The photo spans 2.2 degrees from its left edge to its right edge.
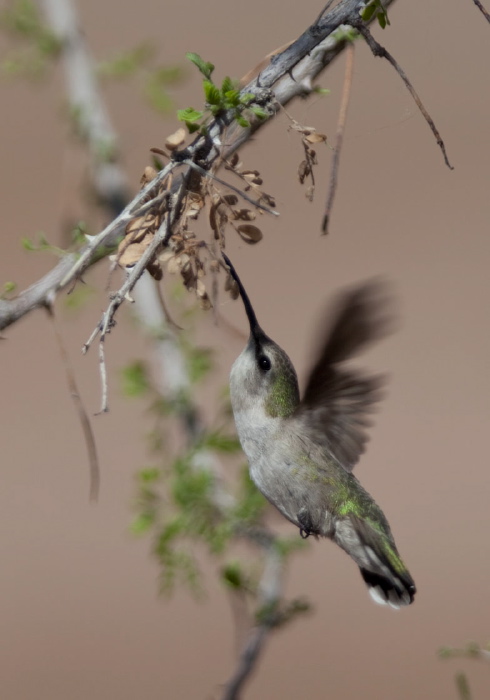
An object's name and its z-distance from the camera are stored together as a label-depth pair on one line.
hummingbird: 2.76
